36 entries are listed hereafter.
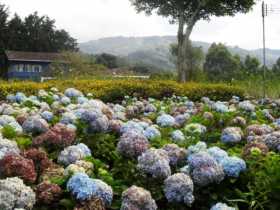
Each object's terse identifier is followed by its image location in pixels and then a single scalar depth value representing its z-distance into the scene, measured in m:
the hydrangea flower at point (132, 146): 2.17
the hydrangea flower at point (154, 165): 1.92
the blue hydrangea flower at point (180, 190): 1.83
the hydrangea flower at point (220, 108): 3.82
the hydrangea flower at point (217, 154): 2.09
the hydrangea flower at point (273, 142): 2.37
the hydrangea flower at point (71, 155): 2.09
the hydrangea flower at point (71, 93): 4.49
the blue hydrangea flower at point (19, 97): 4.22
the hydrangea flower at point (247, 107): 4.09
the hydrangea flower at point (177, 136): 2.74
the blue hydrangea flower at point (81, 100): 4.03
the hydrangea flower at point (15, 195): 1.58
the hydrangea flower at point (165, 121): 3.25
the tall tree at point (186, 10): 17.82
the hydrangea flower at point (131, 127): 2.63
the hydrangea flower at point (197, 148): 2.23
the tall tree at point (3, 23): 36.75
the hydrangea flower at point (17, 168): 1.83
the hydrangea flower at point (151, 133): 2.66
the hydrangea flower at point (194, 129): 2.96
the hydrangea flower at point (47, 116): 3.01
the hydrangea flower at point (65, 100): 4.14
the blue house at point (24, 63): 35.21
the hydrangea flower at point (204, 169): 1.93
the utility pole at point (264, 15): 11.13
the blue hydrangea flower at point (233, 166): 2.01
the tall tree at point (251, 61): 48.93
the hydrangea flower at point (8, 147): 2.03
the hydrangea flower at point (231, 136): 2.75
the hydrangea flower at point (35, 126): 2.62
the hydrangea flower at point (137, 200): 1.67
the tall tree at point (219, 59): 53.63
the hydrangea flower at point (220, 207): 1.69
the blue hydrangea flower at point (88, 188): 1.69
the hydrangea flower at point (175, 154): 2.17
